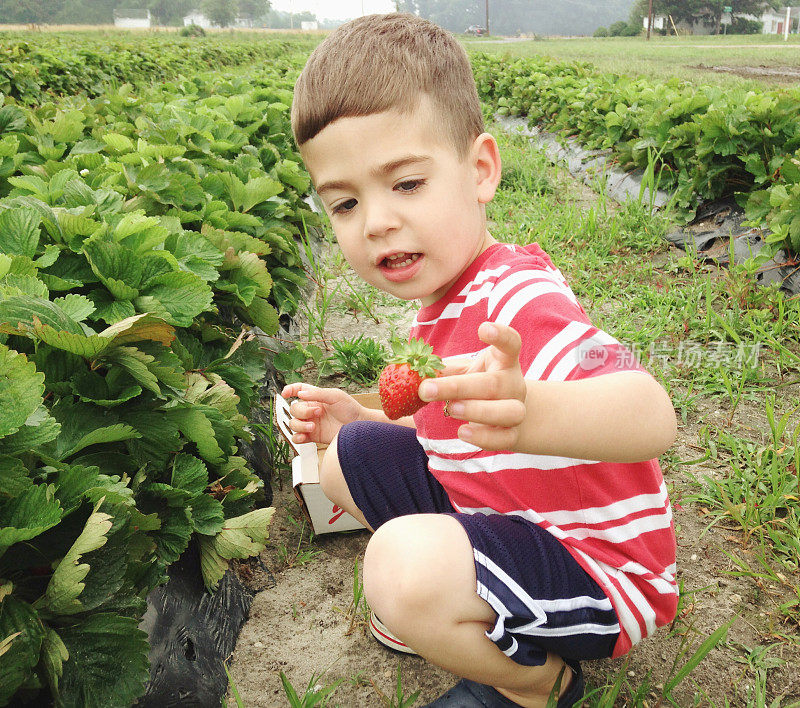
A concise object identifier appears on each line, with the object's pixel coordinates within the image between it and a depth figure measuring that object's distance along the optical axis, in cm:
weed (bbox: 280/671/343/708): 147
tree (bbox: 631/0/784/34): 6366
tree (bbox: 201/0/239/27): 8988
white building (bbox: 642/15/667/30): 6769
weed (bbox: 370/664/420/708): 152
